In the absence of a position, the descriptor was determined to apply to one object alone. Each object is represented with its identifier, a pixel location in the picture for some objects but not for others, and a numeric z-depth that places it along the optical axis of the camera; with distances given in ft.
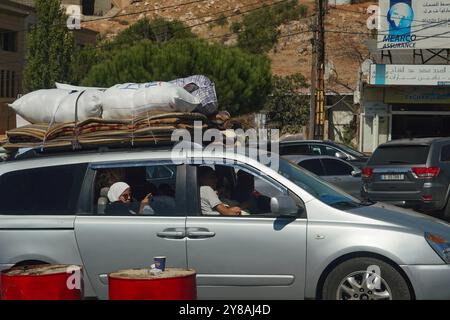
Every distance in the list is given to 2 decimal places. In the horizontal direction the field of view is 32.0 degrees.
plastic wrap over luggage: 25.18
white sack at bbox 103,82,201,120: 23.63
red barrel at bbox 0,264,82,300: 16.63
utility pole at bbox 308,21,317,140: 103.91
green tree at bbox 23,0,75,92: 143.95
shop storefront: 119.55
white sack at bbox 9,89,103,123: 24.12
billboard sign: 122.72
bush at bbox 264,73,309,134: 150.30
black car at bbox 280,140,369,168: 74.02
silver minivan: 21.13
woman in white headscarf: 22.77
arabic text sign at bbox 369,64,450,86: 114.21
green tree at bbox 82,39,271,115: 122.31
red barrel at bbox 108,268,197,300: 15.88
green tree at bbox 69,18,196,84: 188.26
